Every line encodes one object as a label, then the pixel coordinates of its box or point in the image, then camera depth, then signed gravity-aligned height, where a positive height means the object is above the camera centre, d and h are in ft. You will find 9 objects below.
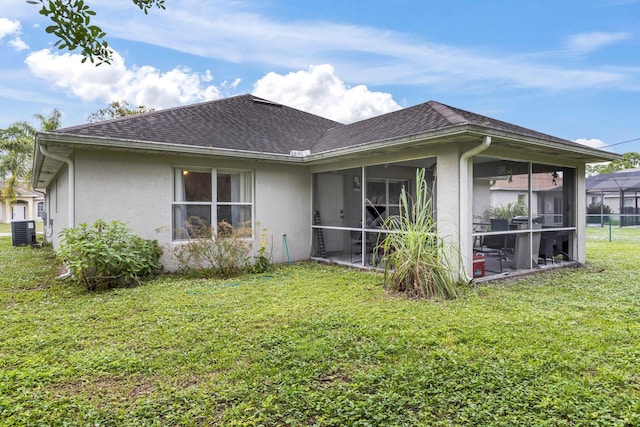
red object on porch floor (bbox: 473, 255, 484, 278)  21.25 -3.06
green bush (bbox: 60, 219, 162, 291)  18.94 -2.13
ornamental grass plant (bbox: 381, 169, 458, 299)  17.63 -2.33
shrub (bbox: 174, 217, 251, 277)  23.48 -2.33
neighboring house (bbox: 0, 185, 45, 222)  99.86 +2.28
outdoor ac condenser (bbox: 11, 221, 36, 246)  45.50 -2.17
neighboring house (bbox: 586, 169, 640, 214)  78.59 +5.07
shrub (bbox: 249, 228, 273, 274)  24.91 -3.19
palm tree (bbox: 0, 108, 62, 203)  78.79 +13.52
